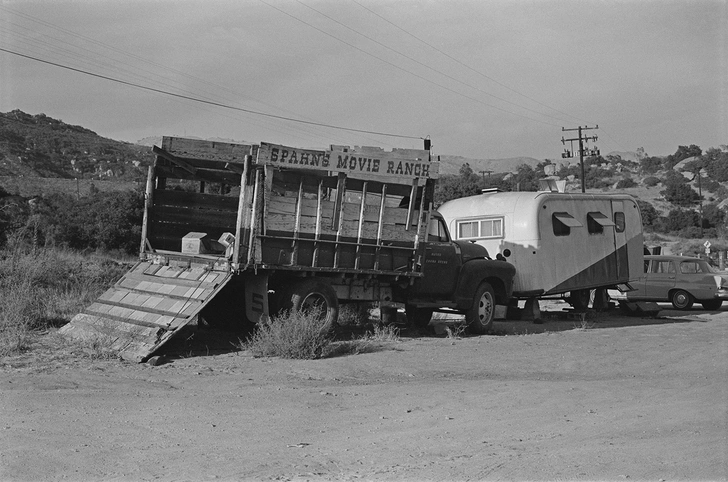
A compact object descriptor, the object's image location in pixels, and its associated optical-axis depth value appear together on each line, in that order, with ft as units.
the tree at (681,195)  236.22
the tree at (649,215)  209.15
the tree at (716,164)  263.29
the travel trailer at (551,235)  53.98
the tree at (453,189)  142.79
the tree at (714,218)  212.31
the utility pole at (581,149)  167.73
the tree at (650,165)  297.53
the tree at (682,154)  307.37
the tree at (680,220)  206.49
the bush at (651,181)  265.54
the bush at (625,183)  262.49
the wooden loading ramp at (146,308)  33.40
